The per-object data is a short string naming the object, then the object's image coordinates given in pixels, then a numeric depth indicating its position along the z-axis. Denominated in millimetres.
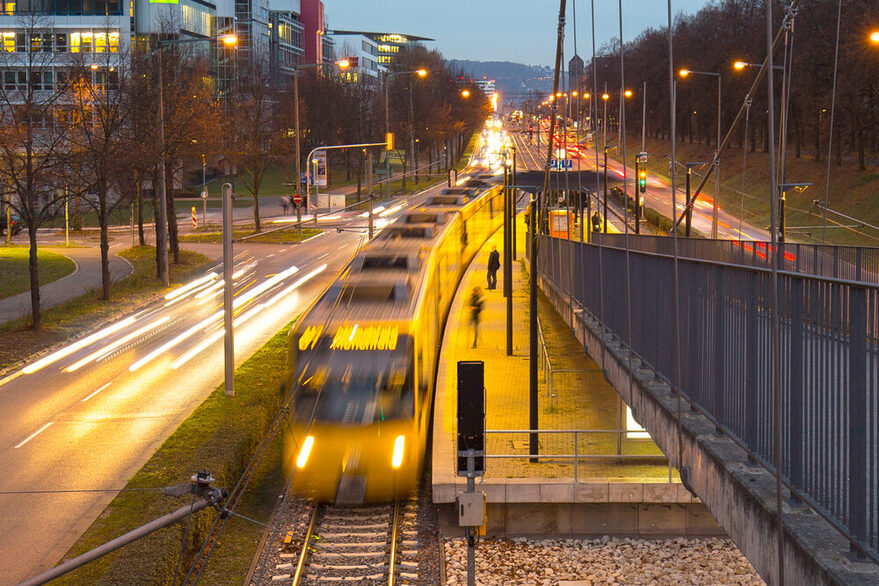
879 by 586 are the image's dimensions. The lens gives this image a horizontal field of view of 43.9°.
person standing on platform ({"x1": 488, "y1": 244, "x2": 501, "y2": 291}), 43356
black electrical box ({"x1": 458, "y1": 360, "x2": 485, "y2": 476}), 12788
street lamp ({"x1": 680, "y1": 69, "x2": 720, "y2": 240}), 40594
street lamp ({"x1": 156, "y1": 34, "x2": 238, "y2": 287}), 40750
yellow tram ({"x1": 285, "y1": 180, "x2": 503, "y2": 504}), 18188
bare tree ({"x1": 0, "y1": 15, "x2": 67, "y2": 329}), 33250
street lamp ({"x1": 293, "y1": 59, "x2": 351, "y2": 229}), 54156
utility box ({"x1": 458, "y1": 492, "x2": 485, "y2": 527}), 12766
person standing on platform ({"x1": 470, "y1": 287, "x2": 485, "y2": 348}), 38575
